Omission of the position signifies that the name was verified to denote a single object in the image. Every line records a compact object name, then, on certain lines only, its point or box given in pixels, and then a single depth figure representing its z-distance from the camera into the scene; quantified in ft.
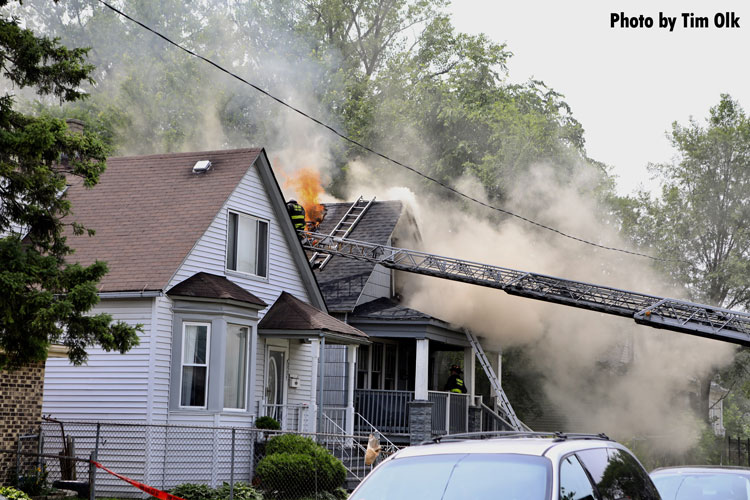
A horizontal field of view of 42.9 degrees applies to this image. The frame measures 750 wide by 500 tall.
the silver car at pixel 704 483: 31.22
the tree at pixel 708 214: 107.65
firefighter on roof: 82.48
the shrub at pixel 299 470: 57.72
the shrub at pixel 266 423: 65.41
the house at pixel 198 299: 60.70
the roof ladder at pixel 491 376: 90.58
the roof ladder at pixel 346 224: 90.02
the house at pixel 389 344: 81.20
